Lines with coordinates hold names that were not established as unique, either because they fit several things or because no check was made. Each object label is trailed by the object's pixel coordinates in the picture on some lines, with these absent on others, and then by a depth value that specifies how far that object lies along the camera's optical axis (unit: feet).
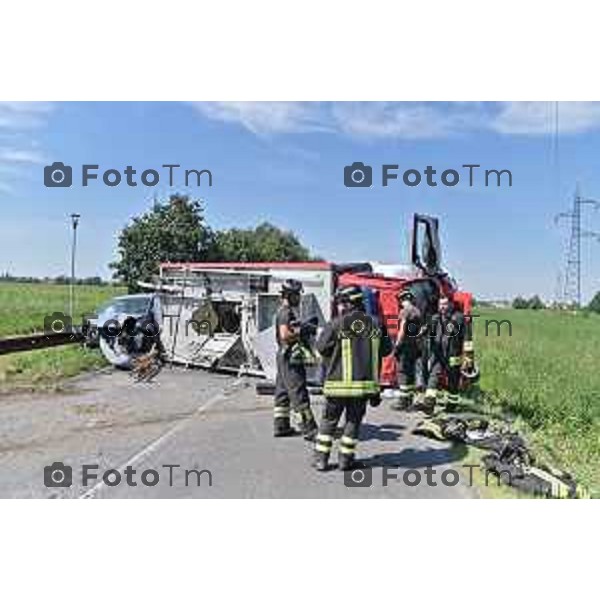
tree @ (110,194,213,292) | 48.80
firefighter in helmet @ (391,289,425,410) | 33.03
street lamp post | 45.10
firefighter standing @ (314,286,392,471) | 22.04
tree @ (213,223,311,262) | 64.20
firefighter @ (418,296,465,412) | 32.45
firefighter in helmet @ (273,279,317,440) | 26.04
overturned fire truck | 35.53
